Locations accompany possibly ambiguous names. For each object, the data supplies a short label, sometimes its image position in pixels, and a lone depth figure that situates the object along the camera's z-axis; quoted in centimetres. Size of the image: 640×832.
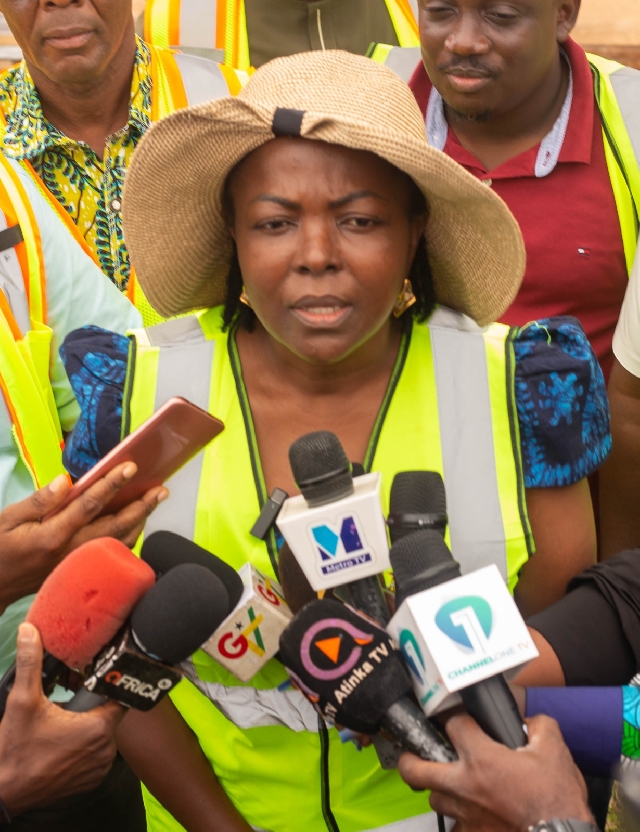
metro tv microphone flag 176
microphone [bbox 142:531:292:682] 185
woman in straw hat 194
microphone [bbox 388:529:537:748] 170
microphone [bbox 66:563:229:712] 175
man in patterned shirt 247
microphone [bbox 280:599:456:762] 172
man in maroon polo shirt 234
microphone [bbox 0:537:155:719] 175
